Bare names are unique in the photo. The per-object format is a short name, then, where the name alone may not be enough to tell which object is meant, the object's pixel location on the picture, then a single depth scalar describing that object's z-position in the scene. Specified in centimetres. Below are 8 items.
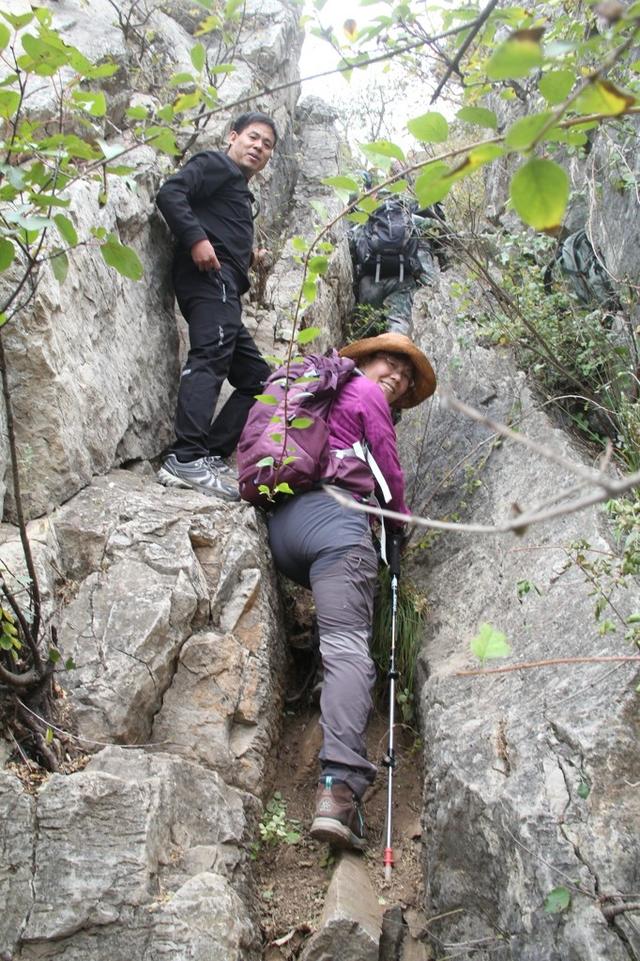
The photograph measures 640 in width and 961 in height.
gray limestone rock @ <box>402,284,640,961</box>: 294
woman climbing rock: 366
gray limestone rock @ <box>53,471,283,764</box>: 365
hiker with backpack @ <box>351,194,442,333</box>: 838
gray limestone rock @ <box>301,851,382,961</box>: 320
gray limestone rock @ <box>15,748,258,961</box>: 283
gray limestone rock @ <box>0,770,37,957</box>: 277
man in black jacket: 527
